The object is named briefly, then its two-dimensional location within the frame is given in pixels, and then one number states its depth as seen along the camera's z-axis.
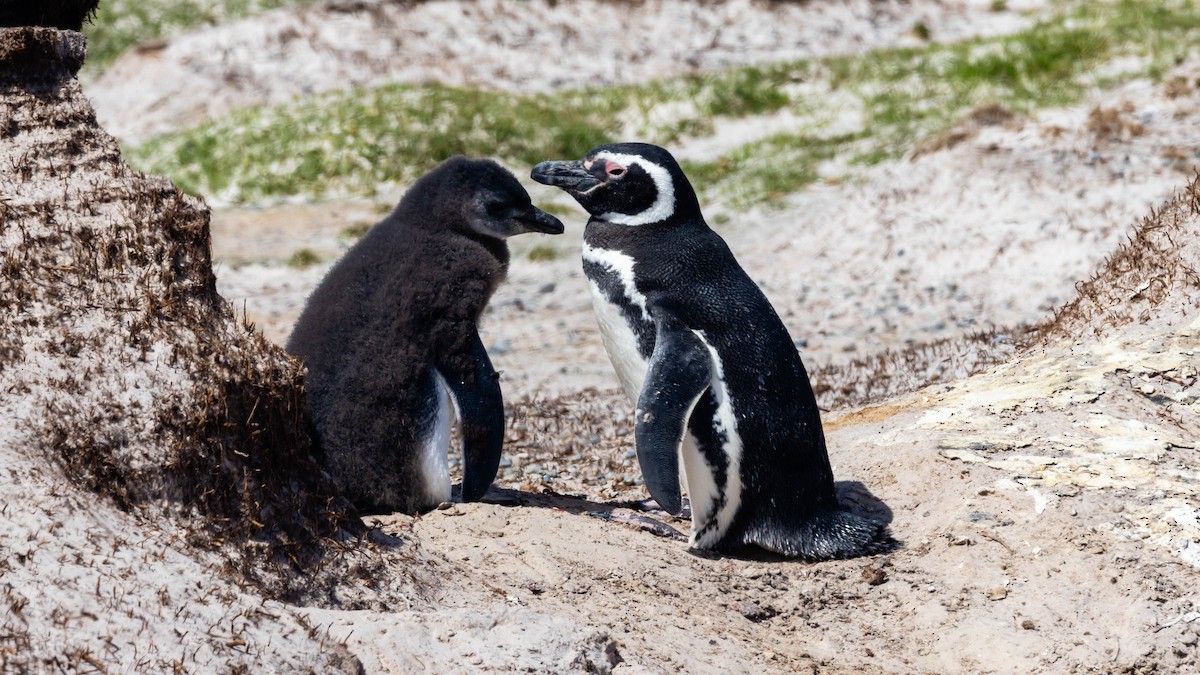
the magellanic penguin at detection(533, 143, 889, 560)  9.77
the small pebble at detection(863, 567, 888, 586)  9.73
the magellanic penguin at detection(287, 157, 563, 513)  9.99
